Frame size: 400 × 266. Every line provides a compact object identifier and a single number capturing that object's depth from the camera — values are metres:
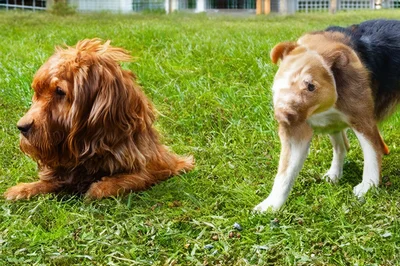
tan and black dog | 3.80
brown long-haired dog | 4.04
